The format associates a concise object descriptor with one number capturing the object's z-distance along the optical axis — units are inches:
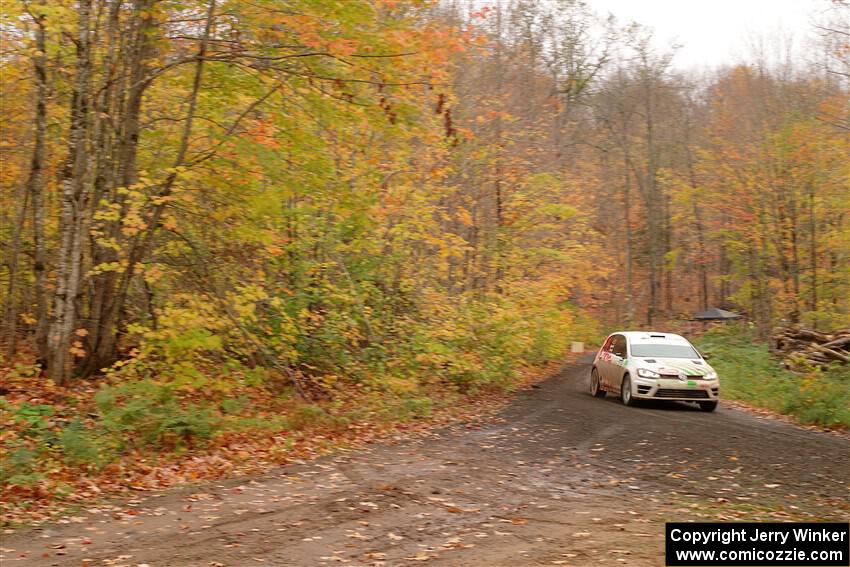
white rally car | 659.4
